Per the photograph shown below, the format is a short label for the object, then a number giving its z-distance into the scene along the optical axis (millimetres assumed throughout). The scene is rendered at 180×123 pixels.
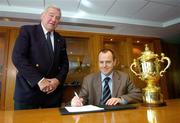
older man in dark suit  1229
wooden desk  639
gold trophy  1033
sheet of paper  897
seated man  1422
